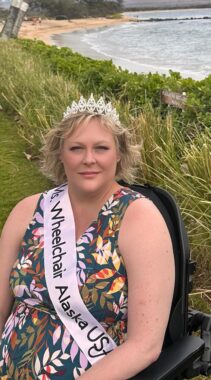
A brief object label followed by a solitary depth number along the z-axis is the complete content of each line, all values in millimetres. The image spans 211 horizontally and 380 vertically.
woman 1949
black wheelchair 1959
